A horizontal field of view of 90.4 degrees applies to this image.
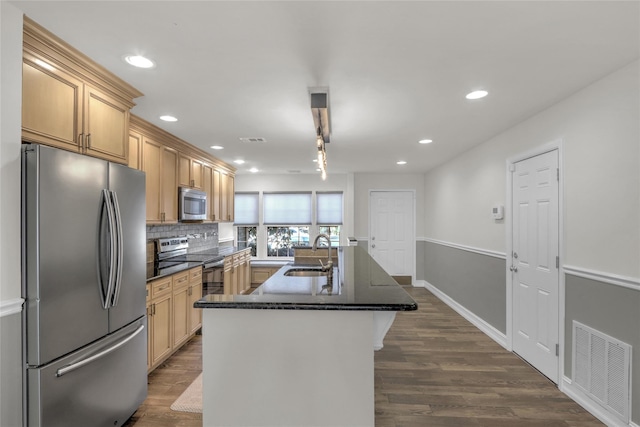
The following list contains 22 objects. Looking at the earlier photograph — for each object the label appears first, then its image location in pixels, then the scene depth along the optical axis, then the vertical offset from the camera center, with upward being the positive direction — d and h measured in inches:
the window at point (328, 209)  273.1 +5.2
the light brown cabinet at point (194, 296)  144.2 -37.4
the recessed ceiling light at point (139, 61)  77.0 +38.4
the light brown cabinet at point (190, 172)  159.1 +23.0
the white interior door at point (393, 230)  275.0 -13.2
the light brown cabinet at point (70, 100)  66.1 +28.2
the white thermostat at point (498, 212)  142.6 +1.2
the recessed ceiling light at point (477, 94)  98.3 +38.1
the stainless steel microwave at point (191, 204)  154.0 +5.7
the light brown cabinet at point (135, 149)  120.7 +25.6
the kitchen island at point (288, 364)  70.7 -33.5
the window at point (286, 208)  273.0 +6.2
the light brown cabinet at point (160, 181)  130.8 +15.0
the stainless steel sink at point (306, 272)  121.0 -21.8
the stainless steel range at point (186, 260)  150.3 -22.7
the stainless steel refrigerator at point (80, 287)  62.7 -16.3
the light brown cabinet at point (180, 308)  130.6 -39.3
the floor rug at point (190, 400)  96.7 -58.6
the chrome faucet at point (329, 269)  92.9 -18.1
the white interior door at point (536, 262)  110.9 -18.1
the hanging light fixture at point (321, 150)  105.3 +22.9
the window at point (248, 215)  275.6 +0.2
